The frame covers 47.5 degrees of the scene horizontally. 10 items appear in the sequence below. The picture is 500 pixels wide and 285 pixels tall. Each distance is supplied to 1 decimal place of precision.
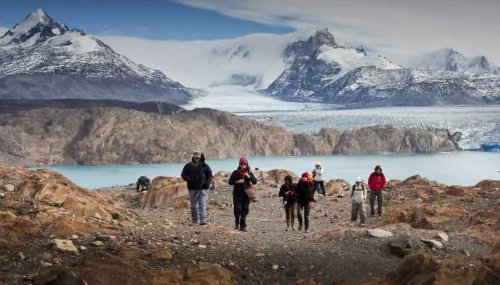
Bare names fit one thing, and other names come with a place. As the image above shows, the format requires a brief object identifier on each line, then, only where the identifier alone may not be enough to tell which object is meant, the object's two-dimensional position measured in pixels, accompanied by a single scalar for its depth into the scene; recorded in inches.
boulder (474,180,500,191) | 785.4
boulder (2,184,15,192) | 471.8
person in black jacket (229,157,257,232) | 469.7
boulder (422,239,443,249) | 365.7
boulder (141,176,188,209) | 920.9
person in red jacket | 647.8
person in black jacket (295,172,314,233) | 497.8
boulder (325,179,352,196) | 1036.8
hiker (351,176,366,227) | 624.1
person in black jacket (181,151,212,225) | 464.8
